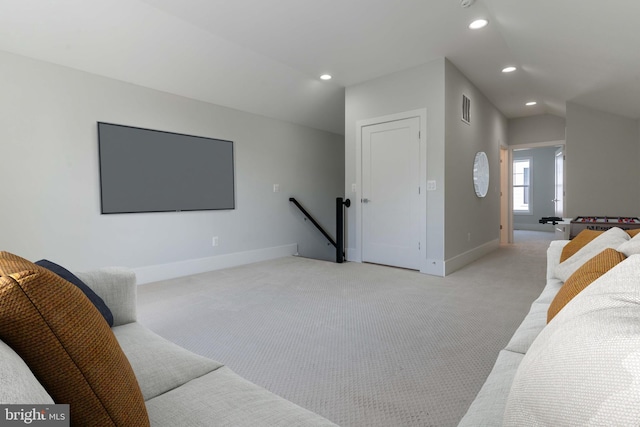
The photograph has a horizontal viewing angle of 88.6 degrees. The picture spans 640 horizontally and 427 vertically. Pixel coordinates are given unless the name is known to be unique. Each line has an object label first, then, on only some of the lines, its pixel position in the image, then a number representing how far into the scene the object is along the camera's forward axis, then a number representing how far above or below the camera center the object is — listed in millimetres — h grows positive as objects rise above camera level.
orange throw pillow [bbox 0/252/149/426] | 539 -252
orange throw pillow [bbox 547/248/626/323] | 1023 -267
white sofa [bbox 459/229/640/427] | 416 -250
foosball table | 3487 -299
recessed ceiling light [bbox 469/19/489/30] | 3043 +1639
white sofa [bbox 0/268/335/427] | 801 -542
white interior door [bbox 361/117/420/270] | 4152 +81
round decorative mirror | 4898 +376
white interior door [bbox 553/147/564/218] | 7152 +352
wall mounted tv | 3539 +379
